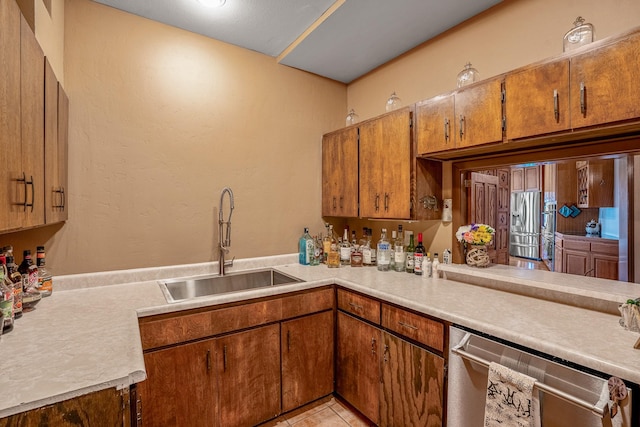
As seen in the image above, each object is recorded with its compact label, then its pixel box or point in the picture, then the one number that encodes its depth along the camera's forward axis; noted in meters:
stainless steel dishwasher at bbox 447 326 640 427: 1.03
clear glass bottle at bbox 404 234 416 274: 2.29
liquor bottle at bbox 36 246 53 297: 1.67
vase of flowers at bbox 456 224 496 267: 2.03
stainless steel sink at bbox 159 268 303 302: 2.20
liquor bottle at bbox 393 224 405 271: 2.35
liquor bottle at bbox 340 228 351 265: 2.65
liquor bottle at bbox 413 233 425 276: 2.21
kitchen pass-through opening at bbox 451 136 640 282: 1.51
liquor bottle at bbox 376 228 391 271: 2.38
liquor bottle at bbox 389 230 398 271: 2.41
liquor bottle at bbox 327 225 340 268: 2.55
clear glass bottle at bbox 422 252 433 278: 2.17
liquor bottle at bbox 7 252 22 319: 1.39
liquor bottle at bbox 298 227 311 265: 2.68
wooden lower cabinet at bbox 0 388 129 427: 0.84
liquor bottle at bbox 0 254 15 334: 1.22
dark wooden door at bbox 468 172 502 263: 2.09
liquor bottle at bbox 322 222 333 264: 2.67
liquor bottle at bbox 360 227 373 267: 2.59
